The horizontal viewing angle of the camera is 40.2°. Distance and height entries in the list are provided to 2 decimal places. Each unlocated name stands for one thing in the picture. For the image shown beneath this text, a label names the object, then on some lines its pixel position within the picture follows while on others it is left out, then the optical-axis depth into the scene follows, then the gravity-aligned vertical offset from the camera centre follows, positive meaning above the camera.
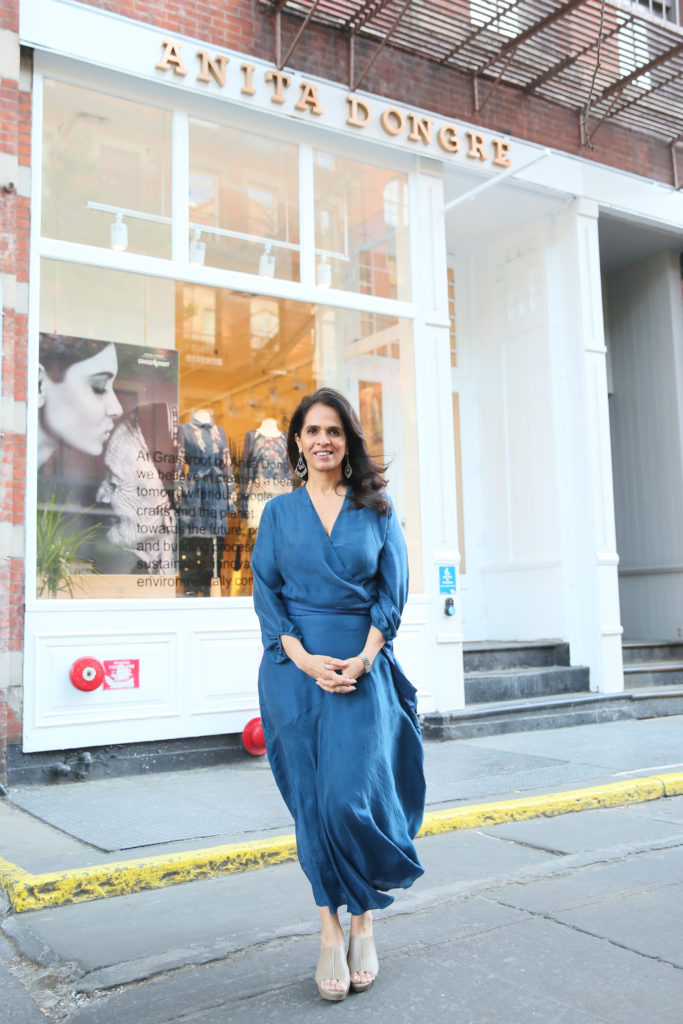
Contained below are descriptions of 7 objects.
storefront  6.91 +2.13
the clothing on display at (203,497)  7.39 +0.81
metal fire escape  8.20 +5.11
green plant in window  6.66 +0.37
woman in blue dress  3.08 -0.31
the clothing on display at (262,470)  7.79 +1.07
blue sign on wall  8.48 +0.10
